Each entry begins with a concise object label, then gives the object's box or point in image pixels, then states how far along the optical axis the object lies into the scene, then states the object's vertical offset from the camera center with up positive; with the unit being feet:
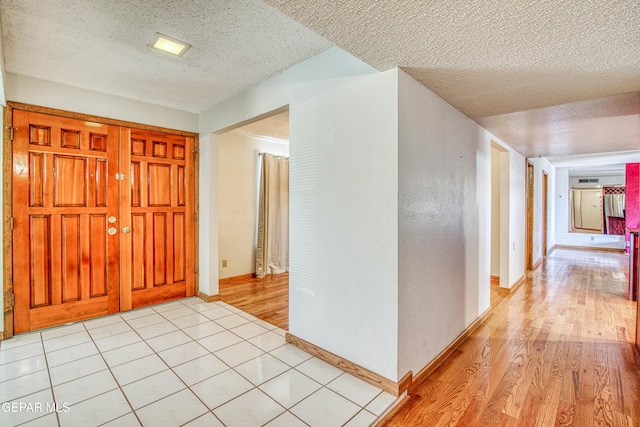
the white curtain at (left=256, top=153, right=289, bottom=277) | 16.44 -0.23
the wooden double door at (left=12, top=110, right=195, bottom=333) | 9.09 -0.11
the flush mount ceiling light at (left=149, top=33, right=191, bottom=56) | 6.87 +4.11
